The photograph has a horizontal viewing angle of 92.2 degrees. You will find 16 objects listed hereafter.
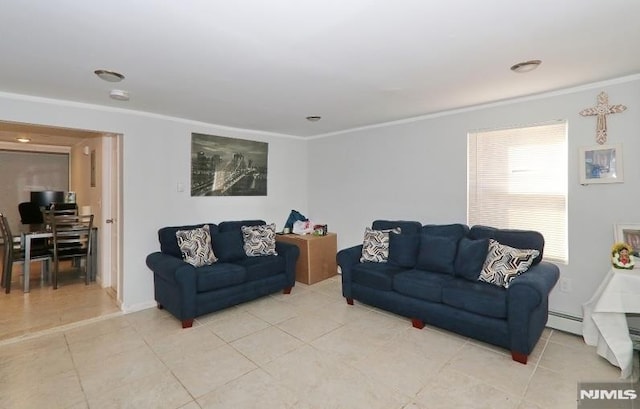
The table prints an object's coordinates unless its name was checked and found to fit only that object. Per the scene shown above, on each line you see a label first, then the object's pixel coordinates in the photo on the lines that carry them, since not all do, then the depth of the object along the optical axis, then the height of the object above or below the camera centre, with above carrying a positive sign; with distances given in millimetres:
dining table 3969 -644
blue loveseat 3031 -795
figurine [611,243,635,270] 2346 -432
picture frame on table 2497 -286
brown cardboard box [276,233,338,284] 4410 -803
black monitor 5832 +103
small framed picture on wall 2615 +319
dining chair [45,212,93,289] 4211 -526
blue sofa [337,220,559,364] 2381 -764
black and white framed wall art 4078 +512
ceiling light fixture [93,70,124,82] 2326 +983
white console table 2184 -846
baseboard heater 2812 -1135
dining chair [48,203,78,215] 4762 -93
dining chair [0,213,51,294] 4008 -698
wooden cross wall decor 2656 +765
